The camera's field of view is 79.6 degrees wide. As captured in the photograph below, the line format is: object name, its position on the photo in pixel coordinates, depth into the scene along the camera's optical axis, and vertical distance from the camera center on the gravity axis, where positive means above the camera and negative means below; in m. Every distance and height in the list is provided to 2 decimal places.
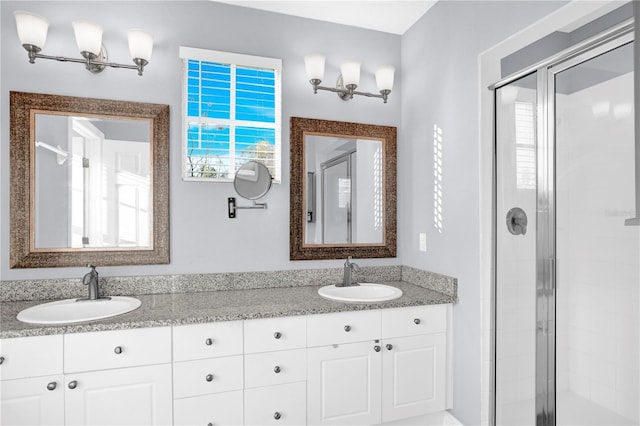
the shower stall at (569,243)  1.37 -0.12
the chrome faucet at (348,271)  2.32 -0.35
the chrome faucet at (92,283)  1.92 -0.34
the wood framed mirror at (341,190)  2.43 +0.16
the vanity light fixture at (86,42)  1.86 +0.88
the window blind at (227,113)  2.22 +0.61
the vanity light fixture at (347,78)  2.34 +0.86
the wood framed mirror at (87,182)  1.97 +0.18
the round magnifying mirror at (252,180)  2.27 +0.20
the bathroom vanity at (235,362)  1.56 -0.68
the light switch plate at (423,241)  2.41 -0.17
